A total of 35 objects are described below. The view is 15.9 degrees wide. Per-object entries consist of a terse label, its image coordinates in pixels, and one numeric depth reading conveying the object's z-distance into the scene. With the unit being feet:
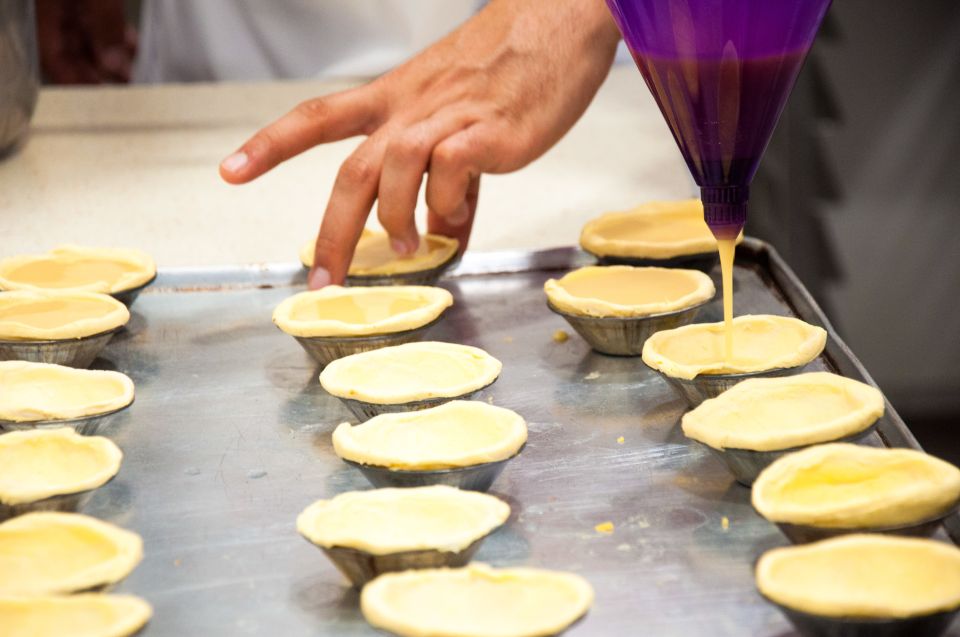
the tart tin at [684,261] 5.24
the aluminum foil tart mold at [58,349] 4.90
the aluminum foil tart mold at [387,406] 4.69
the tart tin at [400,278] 5.26
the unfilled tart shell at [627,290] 4.94
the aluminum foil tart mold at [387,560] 4.28
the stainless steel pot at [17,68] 5.66
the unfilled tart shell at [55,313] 4.91
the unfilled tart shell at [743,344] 4.75
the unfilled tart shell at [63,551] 4.27
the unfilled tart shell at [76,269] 5.18
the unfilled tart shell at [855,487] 4.30
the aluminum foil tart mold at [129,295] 5.13
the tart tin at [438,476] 4.47
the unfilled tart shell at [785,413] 4.48
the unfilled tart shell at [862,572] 4.15
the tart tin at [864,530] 4.29
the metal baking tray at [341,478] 4.31
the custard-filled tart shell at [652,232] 5.23
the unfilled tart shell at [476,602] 4.14
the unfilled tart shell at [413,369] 4.78
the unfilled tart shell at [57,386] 4.76
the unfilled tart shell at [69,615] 4.18
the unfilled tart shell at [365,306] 4.97
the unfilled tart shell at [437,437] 4.47
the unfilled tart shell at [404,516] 4.32
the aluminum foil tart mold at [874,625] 4.11
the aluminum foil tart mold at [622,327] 4.93
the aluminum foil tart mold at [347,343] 4.93
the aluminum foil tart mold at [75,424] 4.65
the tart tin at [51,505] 4.43
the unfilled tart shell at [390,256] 5.28
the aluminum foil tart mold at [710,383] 4.70
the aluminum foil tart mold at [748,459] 4.47
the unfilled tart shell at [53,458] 4.53
